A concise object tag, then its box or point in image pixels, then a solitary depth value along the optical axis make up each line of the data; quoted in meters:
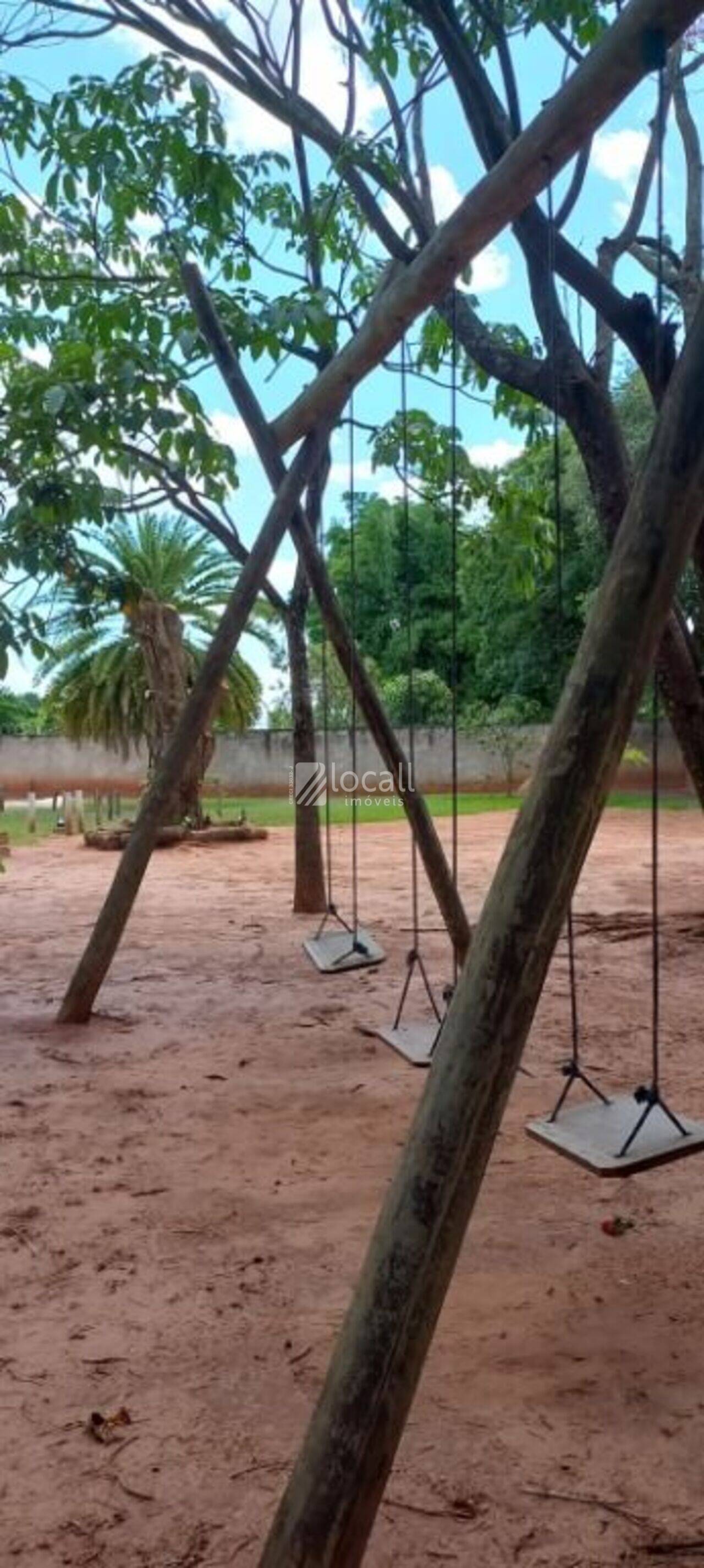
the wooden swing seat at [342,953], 4.58
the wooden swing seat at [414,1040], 3.33
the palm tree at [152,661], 13.80
